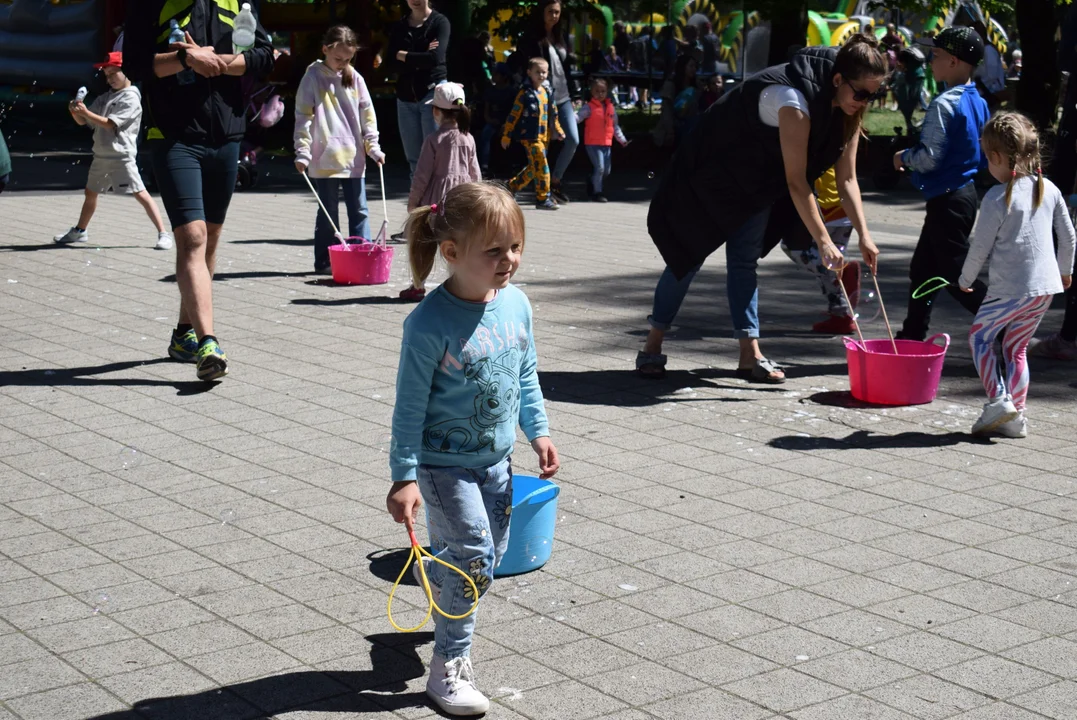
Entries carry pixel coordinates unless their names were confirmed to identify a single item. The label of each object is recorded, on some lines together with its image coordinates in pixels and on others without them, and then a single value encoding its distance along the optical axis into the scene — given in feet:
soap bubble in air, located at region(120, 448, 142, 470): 18.95
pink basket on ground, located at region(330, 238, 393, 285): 32.91
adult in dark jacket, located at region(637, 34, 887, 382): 21.89
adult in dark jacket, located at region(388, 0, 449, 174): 41.73
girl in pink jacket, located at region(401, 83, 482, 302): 31.81
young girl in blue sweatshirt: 11.58
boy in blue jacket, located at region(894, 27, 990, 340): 25.09
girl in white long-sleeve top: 20.34
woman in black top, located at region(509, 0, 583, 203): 49.93
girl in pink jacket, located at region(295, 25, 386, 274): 33.55
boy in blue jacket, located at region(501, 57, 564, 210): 48.14
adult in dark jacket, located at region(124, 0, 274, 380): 23.22
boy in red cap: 39.06
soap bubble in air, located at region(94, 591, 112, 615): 13.89
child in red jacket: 52.19
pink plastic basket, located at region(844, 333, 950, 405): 22.29
